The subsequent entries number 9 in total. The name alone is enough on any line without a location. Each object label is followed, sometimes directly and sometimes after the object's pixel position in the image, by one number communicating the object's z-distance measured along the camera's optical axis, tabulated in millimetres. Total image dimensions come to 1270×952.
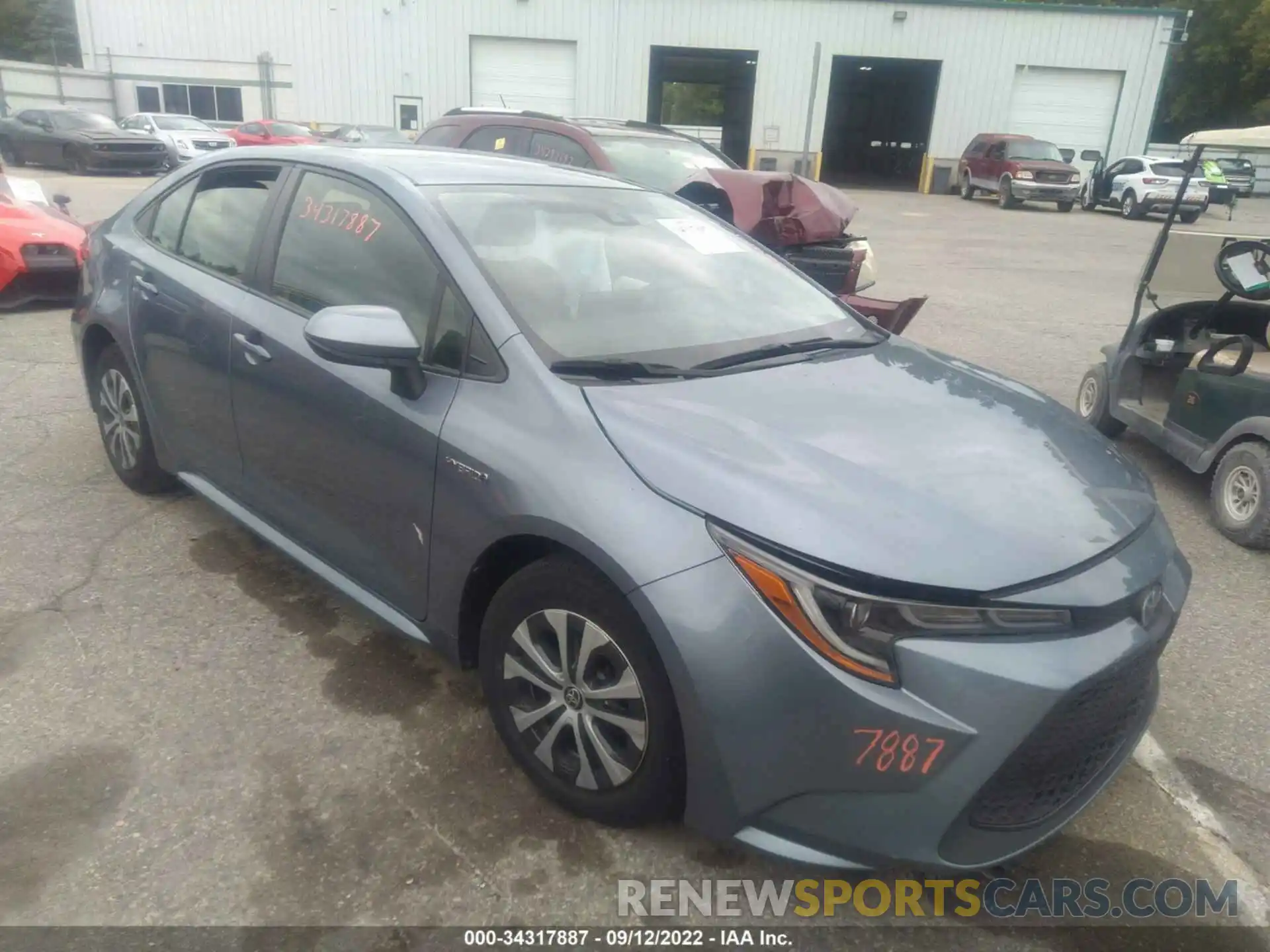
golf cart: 4473
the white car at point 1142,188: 23023
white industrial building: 30031
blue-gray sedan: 1930
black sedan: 22047
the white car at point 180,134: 24422
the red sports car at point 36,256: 7879
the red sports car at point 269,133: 24062
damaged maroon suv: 6676
